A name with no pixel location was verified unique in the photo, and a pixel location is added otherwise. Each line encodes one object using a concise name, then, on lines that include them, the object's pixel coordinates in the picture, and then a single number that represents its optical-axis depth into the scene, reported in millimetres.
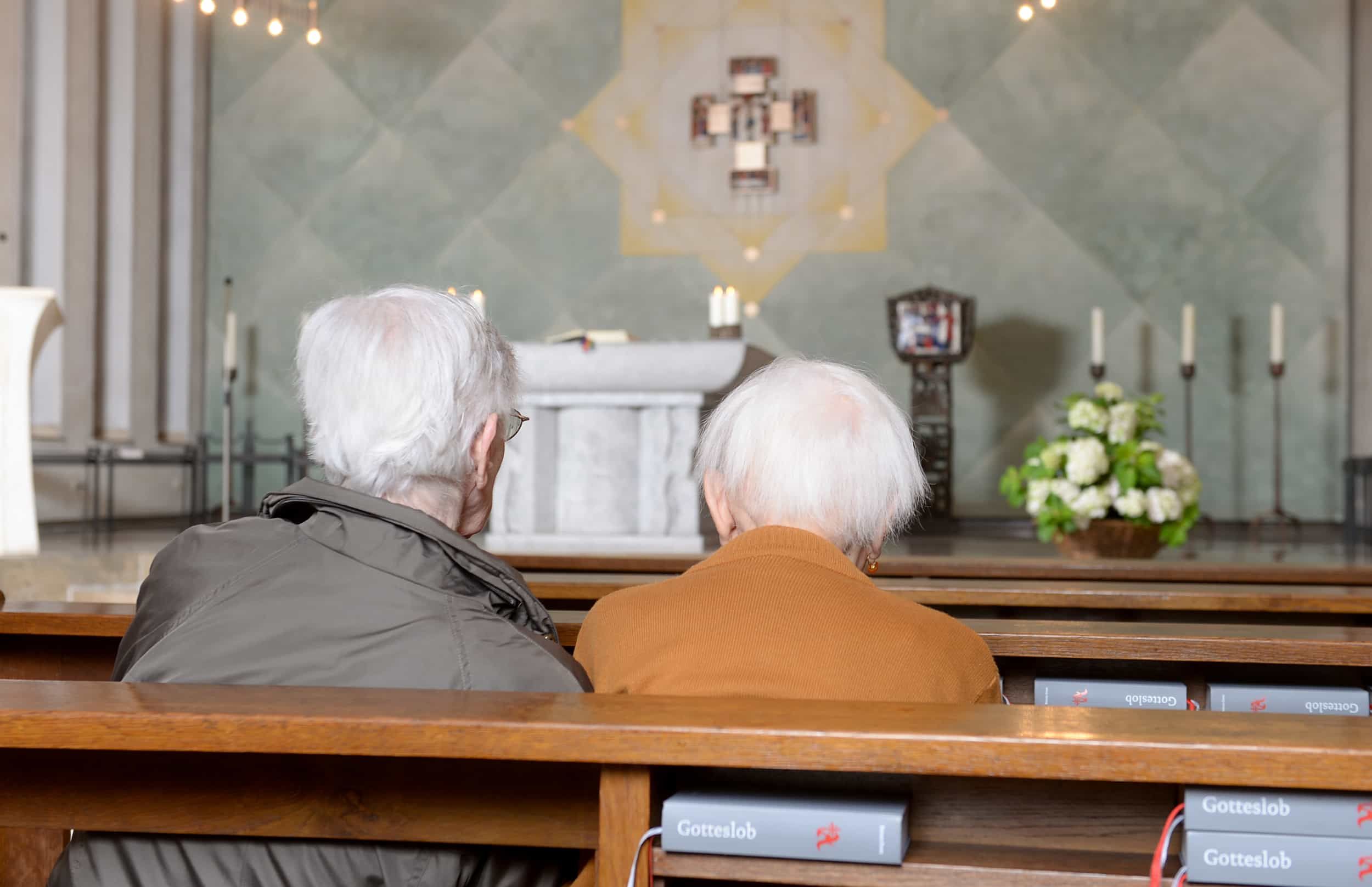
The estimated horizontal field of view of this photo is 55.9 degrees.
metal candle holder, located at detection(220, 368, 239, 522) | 5836
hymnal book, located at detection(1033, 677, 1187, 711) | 1656
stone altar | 4531
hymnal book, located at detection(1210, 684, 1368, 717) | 1636
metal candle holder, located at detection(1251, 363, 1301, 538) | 7281
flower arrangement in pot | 4172
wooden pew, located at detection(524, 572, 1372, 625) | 2211
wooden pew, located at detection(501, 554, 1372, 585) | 3041
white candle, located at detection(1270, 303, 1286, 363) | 6832
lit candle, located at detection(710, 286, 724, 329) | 5027
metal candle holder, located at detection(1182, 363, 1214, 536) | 7059
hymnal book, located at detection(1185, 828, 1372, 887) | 928
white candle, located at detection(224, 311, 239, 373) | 6598
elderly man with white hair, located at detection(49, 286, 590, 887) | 1207
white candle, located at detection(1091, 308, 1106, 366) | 6930
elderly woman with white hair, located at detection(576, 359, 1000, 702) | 1267
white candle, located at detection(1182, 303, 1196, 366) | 6918
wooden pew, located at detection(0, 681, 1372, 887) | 947
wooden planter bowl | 4254
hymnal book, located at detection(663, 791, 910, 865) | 988
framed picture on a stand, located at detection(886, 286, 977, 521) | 7211
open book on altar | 4562
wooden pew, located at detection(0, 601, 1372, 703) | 1607
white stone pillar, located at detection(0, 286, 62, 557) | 4109
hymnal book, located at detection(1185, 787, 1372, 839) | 933
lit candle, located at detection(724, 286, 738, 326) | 5012
